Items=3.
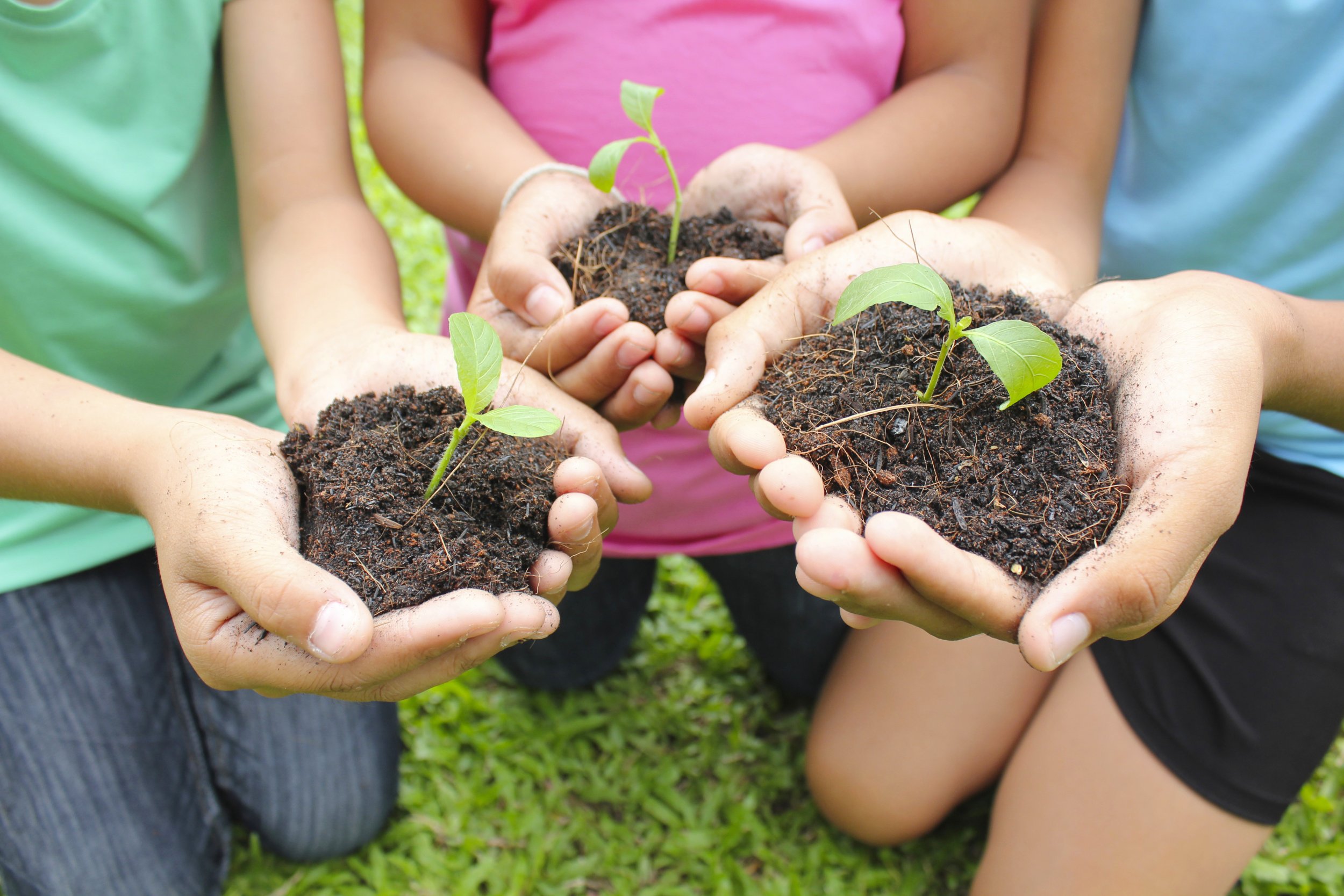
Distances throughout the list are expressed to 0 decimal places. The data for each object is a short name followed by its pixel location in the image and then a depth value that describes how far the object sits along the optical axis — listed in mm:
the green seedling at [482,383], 589
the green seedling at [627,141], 669
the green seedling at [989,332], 586
